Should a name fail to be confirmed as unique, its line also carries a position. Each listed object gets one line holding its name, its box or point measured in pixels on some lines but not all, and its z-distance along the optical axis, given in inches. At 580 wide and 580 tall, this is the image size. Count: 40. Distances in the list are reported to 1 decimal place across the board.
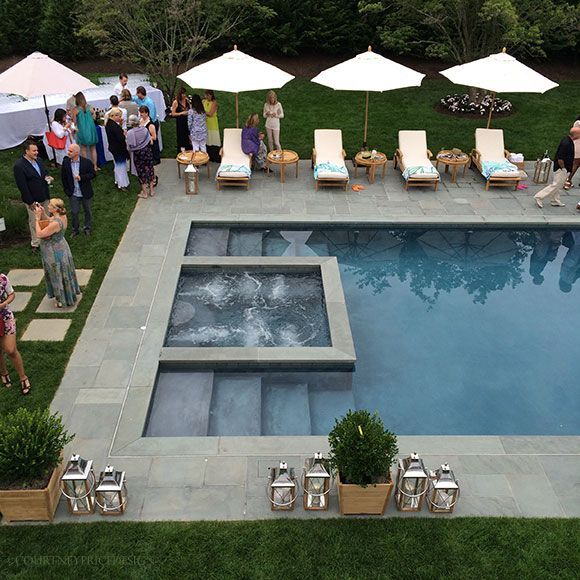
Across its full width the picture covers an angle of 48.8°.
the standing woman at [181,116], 595.7
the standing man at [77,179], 446.6
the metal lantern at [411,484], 267.7
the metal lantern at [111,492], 263.7
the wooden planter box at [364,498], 263.3
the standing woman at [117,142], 526.3
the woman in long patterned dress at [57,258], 364.2
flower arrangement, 765.3
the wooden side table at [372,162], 585.3
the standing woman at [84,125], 533.7
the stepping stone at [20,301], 402.9
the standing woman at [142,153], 517.3
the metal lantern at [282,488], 267.3
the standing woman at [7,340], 303.6
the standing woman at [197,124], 570.3
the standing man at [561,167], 537.6
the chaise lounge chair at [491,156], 579.2
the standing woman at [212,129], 592.1
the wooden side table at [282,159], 582.2
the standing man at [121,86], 610.9
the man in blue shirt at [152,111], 570.6
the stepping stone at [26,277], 428.5
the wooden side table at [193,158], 575.5
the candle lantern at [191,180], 544.1
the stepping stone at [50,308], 400.8
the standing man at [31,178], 410.6
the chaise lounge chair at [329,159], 563.8
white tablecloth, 620.4
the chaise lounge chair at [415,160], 567.5
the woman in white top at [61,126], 524.7
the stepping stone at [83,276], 429.2
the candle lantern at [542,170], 590.2
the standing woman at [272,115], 596.7
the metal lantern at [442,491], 268.1
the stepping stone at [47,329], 377.1
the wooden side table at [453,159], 588.4
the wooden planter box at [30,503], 257.1
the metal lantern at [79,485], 263.1
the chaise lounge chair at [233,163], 561.0
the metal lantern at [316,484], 267.7
